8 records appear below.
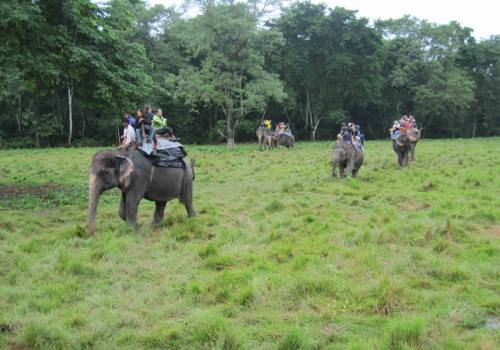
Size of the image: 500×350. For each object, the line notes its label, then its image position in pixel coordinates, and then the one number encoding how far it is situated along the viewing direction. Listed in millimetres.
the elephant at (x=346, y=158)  17656
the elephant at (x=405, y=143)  21359
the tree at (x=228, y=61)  36969
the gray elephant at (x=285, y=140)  37219
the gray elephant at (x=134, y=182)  9703
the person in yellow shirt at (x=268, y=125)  35525
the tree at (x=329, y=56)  50562
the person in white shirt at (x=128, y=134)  11748
